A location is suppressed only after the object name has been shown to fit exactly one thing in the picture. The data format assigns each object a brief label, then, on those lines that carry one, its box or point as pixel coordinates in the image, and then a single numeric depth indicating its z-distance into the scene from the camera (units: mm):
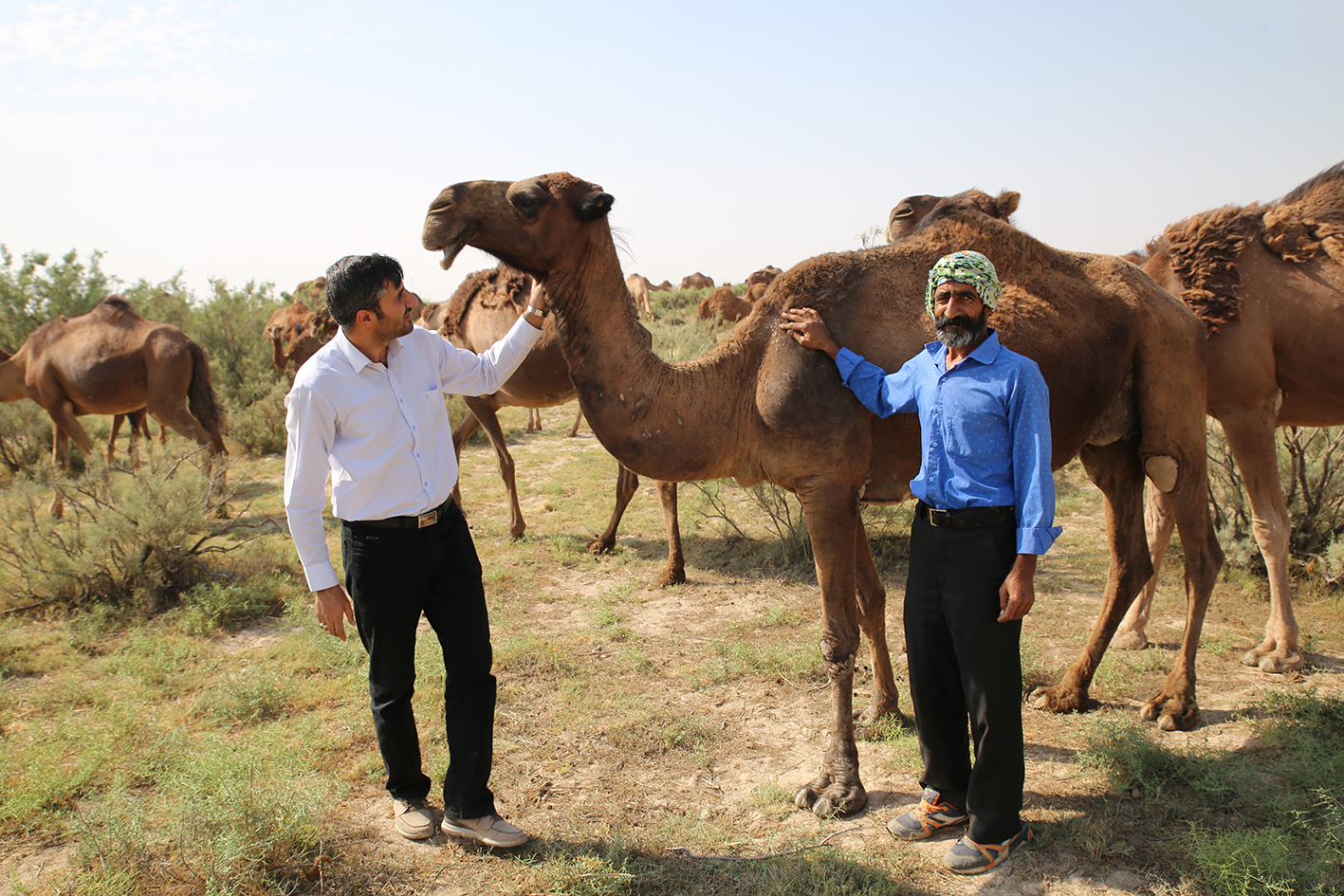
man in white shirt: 2998
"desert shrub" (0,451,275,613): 6324
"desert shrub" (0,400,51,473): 11992
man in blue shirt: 2854
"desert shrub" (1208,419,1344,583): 6379
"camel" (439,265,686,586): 7719
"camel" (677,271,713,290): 44656
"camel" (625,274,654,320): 27227
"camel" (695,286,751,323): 20000
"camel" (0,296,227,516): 10312
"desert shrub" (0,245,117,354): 17562
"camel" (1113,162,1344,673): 5020
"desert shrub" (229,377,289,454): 13492
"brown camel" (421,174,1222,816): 3549
